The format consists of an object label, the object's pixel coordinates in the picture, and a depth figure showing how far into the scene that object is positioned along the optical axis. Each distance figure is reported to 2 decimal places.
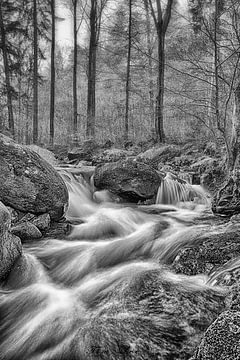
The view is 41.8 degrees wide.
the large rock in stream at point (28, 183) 5.74
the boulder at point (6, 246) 3.83
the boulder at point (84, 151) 13.06
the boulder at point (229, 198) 6.23
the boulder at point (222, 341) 1.58
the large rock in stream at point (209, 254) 3.45
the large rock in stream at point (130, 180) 8.05
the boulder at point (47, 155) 12.19
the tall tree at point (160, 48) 13.75
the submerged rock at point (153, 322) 2.36
